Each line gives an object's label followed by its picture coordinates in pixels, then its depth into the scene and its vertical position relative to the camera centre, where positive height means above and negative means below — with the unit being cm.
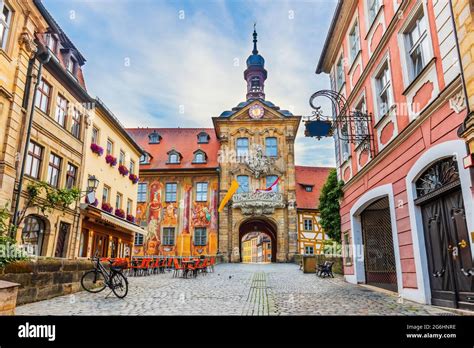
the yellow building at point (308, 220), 3453 +360
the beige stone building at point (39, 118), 1275 +558
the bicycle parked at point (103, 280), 909 -60
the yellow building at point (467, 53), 572 +331
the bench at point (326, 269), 1555 -45
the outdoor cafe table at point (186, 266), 1616 -39
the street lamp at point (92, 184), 1786 +348
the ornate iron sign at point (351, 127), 1103 +404
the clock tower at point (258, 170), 3219 +787
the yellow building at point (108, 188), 1931 +421
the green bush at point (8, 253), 705 +5
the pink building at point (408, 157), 655 +233
